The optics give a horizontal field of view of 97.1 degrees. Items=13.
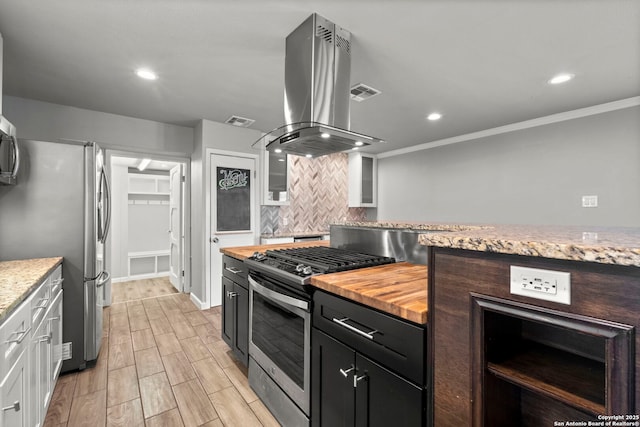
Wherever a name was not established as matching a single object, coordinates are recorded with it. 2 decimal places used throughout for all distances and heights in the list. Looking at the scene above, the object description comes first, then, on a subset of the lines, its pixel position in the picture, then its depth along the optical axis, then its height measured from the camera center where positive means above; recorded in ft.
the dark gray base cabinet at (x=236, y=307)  7.13 -2.55
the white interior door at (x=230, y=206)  12.78 +0.32
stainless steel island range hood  6.07 +2.82
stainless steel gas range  4.94 -2.16
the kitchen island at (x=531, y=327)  2.02 -1.01
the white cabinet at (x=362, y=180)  19.63 +2.36
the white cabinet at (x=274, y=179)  14.64 +1.84
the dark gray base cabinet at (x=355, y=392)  3.33 -2.39
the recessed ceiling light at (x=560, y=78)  8.59 +4.23
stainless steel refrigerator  6.79 -0.26
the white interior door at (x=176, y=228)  14.80 -0.86
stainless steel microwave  6.06 +1.22
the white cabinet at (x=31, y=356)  3.59 -2.33
